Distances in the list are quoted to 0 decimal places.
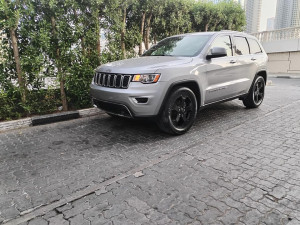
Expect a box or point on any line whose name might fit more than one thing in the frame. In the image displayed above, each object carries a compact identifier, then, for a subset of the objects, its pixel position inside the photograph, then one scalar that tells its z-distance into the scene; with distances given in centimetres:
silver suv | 379
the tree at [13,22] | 444
